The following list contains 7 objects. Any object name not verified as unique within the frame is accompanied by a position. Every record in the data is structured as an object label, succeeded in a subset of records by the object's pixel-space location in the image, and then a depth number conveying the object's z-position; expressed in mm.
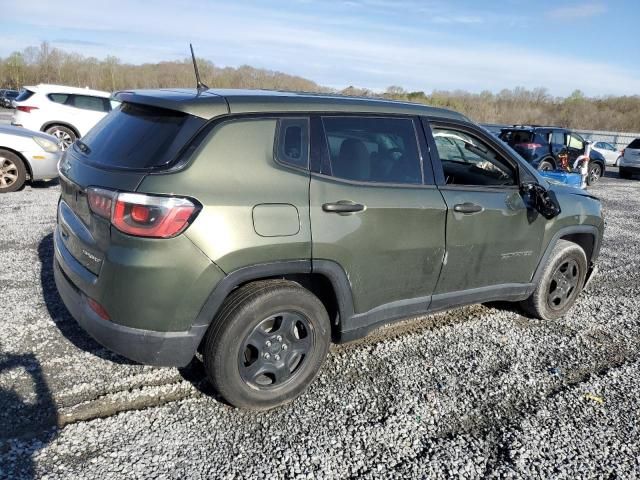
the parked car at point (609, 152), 23422
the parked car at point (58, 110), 11938
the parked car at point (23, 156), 7746
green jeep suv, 2438
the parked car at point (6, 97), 35116
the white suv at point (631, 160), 17234
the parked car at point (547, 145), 14676
